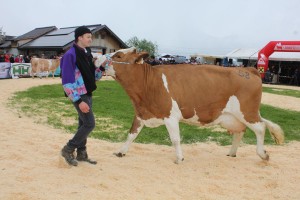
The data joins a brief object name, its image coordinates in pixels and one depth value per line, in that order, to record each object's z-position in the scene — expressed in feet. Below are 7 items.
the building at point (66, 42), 108.33
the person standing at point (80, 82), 15.80
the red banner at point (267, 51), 91.04
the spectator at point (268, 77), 100.39
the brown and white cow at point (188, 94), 18.22
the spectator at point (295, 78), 100.51
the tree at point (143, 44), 183.73
